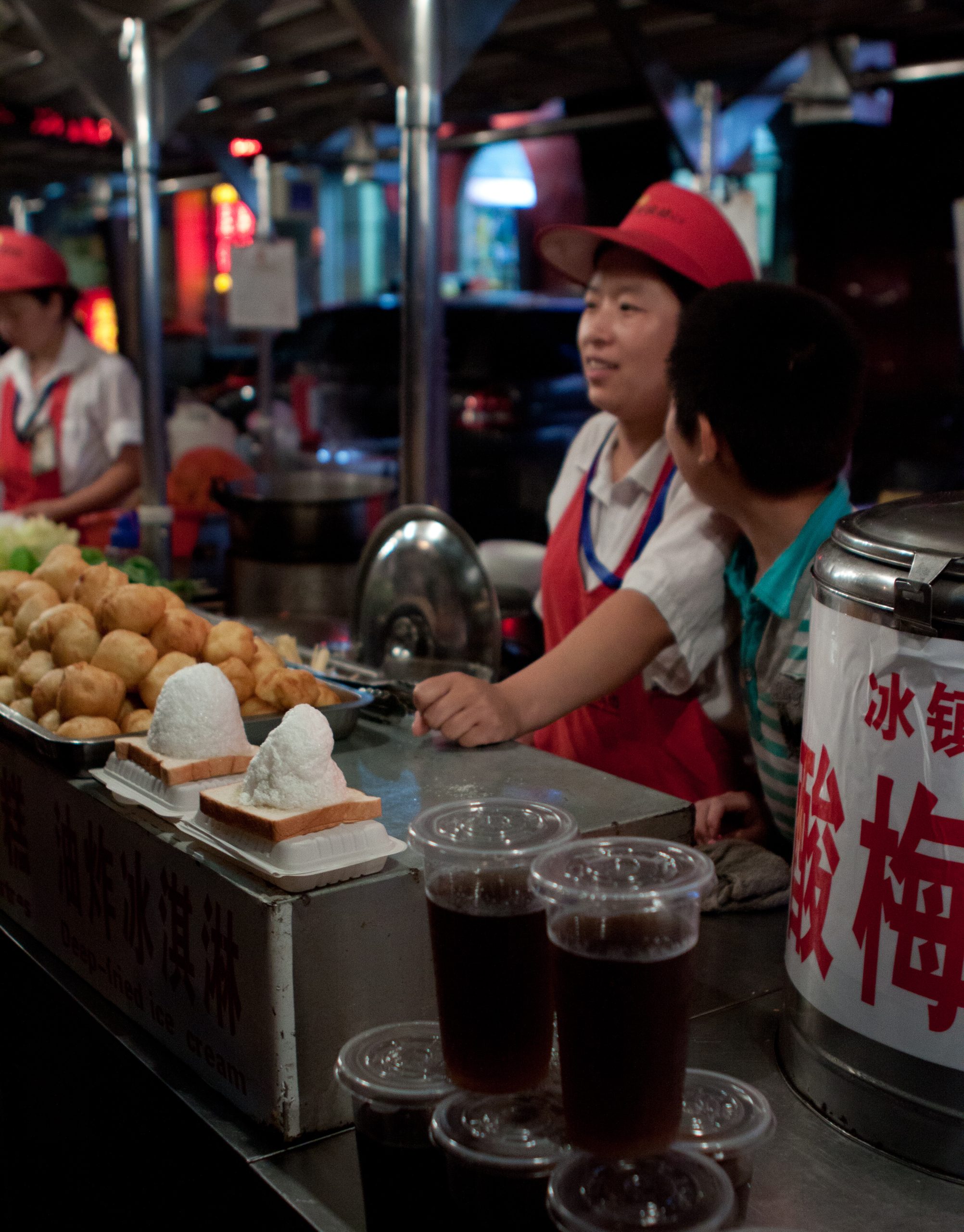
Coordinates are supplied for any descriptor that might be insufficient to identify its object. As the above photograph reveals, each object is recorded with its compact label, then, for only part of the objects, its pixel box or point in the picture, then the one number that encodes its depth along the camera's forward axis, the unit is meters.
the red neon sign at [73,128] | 6.52
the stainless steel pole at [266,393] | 5.59
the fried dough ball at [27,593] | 1.87
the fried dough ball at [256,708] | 1.64
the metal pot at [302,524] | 2.97
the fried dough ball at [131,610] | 1.66
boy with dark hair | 1.64
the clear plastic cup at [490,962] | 0.91
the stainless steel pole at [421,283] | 2.66
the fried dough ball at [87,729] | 1.52
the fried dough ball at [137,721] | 1.57
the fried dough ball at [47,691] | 1.62
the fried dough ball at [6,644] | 1.84
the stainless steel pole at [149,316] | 3.72
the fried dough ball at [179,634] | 1.66
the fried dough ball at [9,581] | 1.98
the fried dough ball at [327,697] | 1.67
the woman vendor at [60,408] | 4.24
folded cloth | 1.60
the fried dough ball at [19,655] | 1.80
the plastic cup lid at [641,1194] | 0.81
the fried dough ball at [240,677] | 1.65
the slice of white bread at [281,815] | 1.12
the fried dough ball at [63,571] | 1.94
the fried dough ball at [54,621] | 1.67
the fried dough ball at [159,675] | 1.61
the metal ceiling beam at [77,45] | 3.68
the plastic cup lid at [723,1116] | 0.88
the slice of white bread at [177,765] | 1.31
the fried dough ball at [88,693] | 1.56
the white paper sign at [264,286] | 4.27
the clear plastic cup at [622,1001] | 0.83
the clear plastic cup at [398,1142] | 0.93
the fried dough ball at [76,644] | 1.65
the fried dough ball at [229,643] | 1.69
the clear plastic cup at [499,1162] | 0.86
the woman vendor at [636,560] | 1.89
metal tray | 1.48
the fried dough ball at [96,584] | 1.76
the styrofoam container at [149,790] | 1.30
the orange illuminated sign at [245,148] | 7.86
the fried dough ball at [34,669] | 1.70
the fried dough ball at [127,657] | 1.61
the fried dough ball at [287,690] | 1.63
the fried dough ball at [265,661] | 1.69
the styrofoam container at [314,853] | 1.11
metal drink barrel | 0.96
